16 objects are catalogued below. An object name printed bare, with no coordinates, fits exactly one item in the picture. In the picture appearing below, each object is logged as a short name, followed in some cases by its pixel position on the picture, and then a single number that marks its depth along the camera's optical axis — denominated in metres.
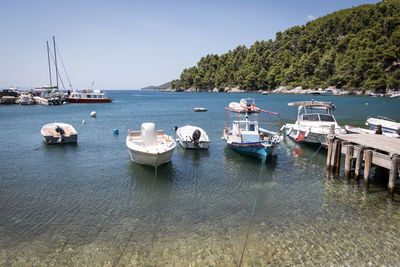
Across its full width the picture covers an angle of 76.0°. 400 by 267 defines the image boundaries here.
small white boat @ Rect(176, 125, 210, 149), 23.98
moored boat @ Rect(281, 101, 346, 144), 24.35
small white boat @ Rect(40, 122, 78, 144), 26.59
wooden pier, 13.38
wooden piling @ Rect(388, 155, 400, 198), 12.95
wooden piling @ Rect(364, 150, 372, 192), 14.16
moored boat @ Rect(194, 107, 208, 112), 65.56
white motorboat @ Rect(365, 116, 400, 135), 25.28
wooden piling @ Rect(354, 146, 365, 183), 14.96
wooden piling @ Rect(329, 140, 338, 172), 17.19
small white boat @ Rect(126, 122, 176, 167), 17.55
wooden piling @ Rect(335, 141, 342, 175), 17.04
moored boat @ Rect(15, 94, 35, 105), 78.62
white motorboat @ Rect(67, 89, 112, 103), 82.88
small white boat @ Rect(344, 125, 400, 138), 24.47
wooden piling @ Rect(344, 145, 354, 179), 15.73
